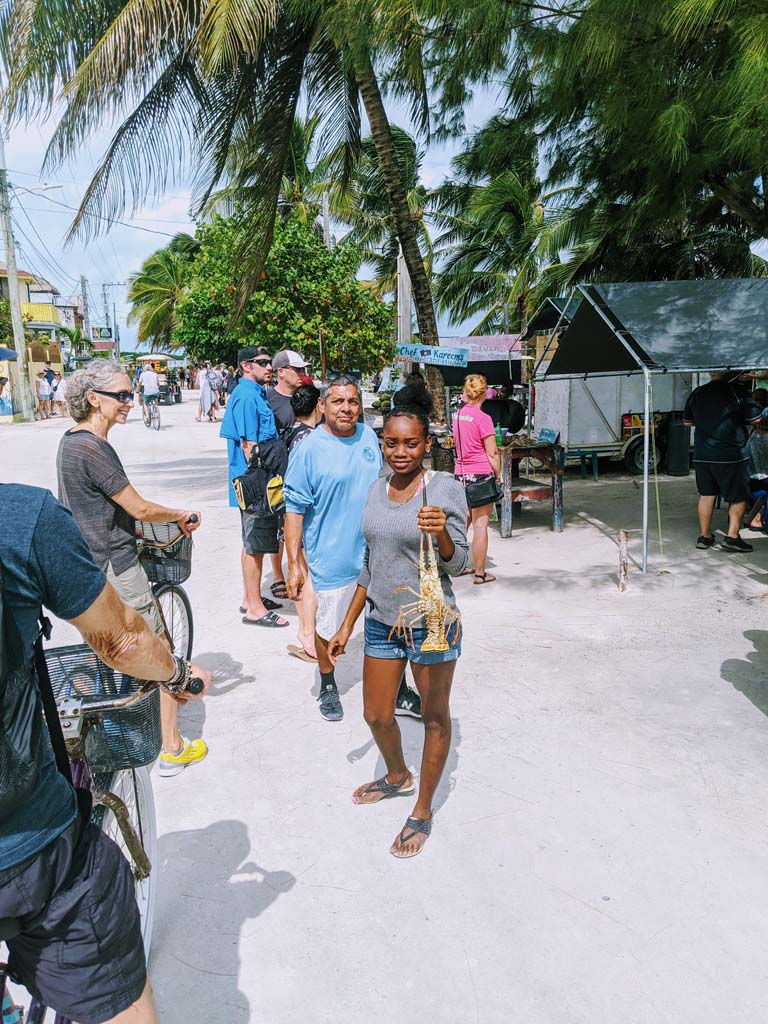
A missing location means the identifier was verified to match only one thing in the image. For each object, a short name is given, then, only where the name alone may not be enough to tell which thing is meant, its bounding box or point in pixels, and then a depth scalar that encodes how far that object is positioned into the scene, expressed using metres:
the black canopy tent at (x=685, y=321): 7.01
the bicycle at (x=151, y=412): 22.22
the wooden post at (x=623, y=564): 6.44
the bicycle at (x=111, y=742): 1.99
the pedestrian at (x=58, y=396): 27.50
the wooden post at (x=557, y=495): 8.70
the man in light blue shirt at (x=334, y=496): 3.96
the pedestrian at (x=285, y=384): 5.99
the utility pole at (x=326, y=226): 23.96
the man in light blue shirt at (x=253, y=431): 5.59
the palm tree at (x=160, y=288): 43.72
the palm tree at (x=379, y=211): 14.16
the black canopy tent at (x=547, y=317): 12.24
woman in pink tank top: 6.71
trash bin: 12.42
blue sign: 9.07
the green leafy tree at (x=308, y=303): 14.64
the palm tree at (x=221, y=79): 7.98
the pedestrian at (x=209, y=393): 24.84
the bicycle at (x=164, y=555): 3.93
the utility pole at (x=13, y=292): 24.05
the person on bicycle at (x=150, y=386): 21.30
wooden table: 8.55
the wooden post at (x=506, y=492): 8.52
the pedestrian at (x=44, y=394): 26.69
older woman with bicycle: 3.30
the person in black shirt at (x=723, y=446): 7.44
